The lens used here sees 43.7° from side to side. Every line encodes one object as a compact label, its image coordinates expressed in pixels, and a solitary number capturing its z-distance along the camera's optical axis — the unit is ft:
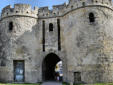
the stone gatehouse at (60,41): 47.26
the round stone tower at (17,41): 57.16
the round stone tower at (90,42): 46.29
